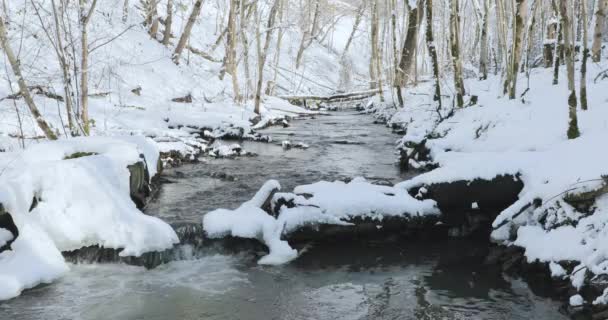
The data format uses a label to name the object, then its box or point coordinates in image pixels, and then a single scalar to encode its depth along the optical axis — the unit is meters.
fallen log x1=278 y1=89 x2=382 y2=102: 26.73
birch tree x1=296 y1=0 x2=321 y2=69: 32.30
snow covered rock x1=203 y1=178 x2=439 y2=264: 6.26
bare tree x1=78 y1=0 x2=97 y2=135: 8.85
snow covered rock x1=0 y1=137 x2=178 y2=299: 5.31
